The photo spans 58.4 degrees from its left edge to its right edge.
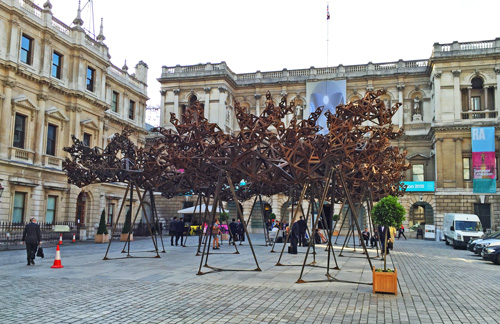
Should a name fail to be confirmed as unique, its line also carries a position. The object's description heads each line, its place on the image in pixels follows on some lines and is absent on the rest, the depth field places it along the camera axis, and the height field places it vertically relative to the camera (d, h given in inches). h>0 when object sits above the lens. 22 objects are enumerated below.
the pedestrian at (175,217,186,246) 1023.6 -54.1
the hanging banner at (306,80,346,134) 1750.2 +447.4
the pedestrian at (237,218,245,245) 1147.3 -64.2
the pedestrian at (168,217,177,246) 1028.5 -55.1
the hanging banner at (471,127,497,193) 1712.6 +204.1
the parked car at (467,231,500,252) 912.3 -53.5
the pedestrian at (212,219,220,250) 891.4 -57.1
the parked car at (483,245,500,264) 756.0 -66.1
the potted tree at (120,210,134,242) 1221.0 -77.9
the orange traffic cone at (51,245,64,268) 575.5 -77.6
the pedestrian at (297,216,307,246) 785.0 -29.3
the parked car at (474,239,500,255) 815.9 -58.0
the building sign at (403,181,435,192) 1877.5 +114.7
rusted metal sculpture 500.1 +70.1
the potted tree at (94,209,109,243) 1174.3 -81.3
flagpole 2063.2 +912.3
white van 1133.1 -40.9
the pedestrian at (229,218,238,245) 1089.6 -48.9
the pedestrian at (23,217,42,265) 612.5 -51.9
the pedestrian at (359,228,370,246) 1180.5 -63.4
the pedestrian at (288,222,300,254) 773.7 -51.9
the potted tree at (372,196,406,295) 713.6 -1.0
